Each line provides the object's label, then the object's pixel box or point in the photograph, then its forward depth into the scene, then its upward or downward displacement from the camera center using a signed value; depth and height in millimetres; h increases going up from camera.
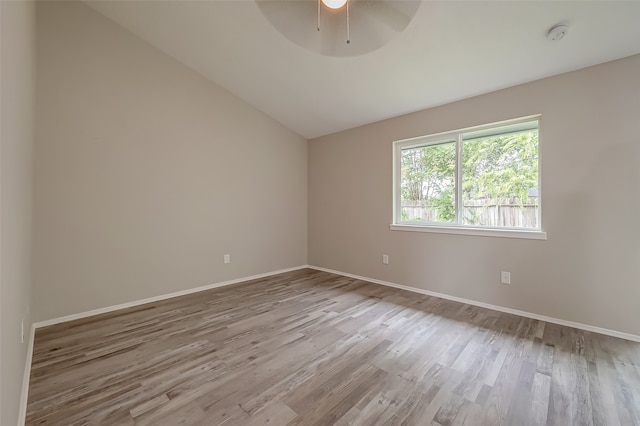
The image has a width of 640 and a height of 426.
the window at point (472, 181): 2676 +425
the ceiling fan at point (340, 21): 1820 +1516
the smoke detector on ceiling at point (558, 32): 1947 +1452
